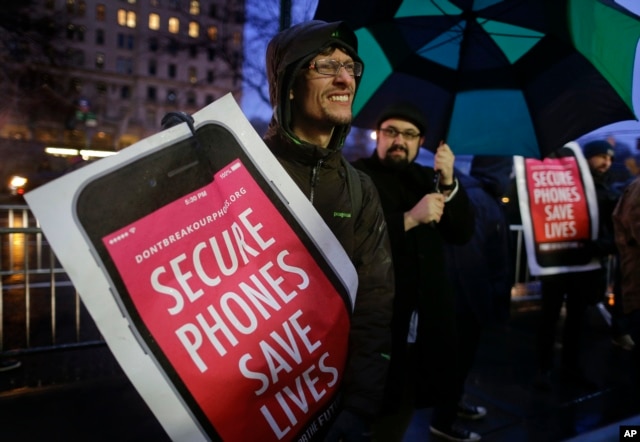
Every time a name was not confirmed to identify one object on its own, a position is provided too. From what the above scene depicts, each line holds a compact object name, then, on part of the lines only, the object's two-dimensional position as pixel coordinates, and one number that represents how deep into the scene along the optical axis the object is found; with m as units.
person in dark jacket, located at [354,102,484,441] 2.32
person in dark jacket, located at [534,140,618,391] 4.24
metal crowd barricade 4.73
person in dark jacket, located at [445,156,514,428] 3.20
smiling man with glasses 1.62
